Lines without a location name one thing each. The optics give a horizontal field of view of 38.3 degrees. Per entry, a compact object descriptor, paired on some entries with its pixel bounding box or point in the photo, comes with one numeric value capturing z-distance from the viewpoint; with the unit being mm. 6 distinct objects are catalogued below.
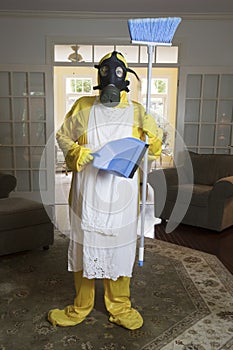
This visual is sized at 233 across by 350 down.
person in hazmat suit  1764
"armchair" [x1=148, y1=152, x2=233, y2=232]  3631
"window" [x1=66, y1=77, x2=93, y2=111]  8609
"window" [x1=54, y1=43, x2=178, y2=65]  4676
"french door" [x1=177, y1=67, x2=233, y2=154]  4656
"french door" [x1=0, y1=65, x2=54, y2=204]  4586
